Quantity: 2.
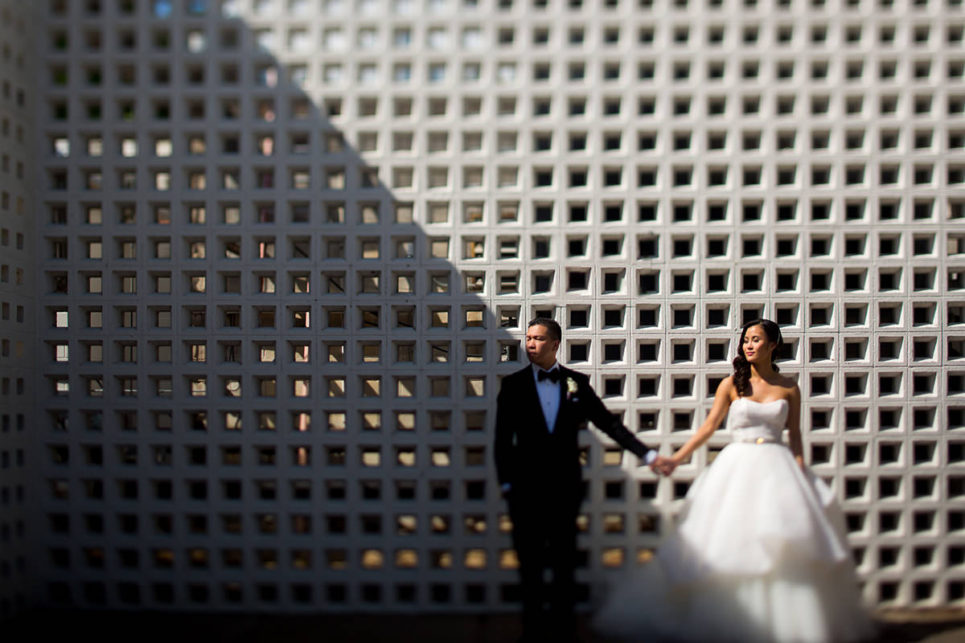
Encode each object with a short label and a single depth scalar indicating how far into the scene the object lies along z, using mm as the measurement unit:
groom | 3865
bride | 3732
